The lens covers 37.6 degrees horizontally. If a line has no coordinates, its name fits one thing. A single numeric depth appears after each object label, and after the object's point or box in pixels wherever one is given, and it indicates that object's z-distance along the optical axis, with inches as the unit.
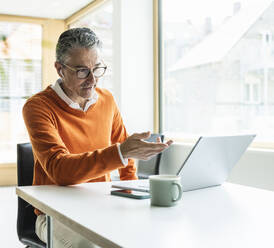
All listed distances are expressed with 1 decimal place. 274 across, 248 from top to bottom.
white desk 32.6
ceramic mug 44.7
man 54.5
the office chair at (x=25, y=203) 69.8
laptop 49.6
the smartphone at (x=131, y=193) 49.1
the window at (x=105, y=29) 180.1
